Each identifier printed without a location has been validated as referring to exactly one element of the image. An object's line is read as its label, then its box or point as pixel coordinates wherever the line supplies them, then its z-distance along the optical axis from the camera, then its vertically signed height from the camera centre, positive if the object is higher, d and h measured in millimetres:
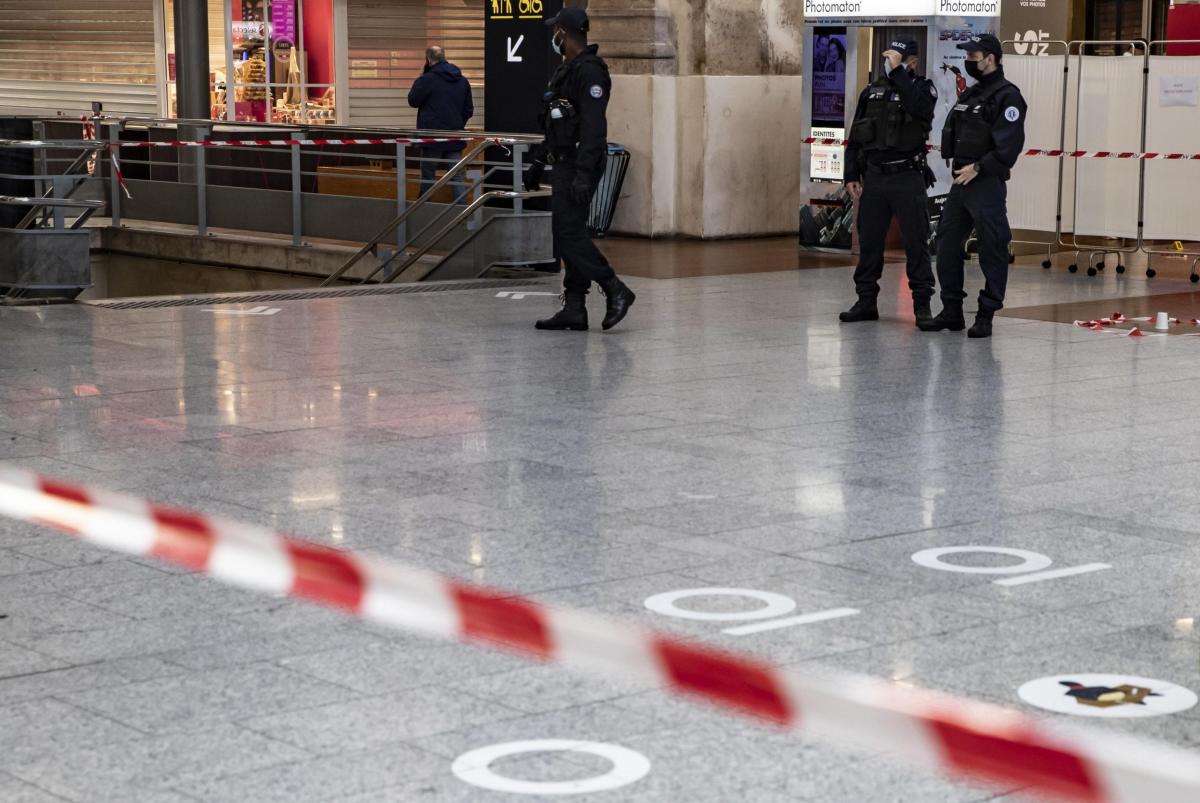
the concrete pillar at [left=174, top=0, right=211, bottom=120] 20391 +474
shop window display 25562 +594
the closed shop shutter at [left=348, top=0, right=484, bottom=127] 25969 +797
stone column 18250 -15
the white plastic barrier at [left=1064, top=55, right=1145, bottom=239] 15391 -266
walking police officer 10766 -285
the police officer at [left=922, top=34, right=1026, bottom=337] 10836 -408
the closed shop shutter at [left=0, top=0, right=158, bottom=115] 27000 +688
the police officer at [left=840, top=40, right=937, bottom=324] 11312 -395
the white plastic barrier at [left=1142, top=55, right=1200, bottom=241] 15055 -298
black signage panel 15289 +349
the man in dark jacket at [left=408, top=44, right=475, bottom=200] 18125 +84
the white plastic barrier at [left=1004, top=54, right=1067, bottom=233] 15812 -265
